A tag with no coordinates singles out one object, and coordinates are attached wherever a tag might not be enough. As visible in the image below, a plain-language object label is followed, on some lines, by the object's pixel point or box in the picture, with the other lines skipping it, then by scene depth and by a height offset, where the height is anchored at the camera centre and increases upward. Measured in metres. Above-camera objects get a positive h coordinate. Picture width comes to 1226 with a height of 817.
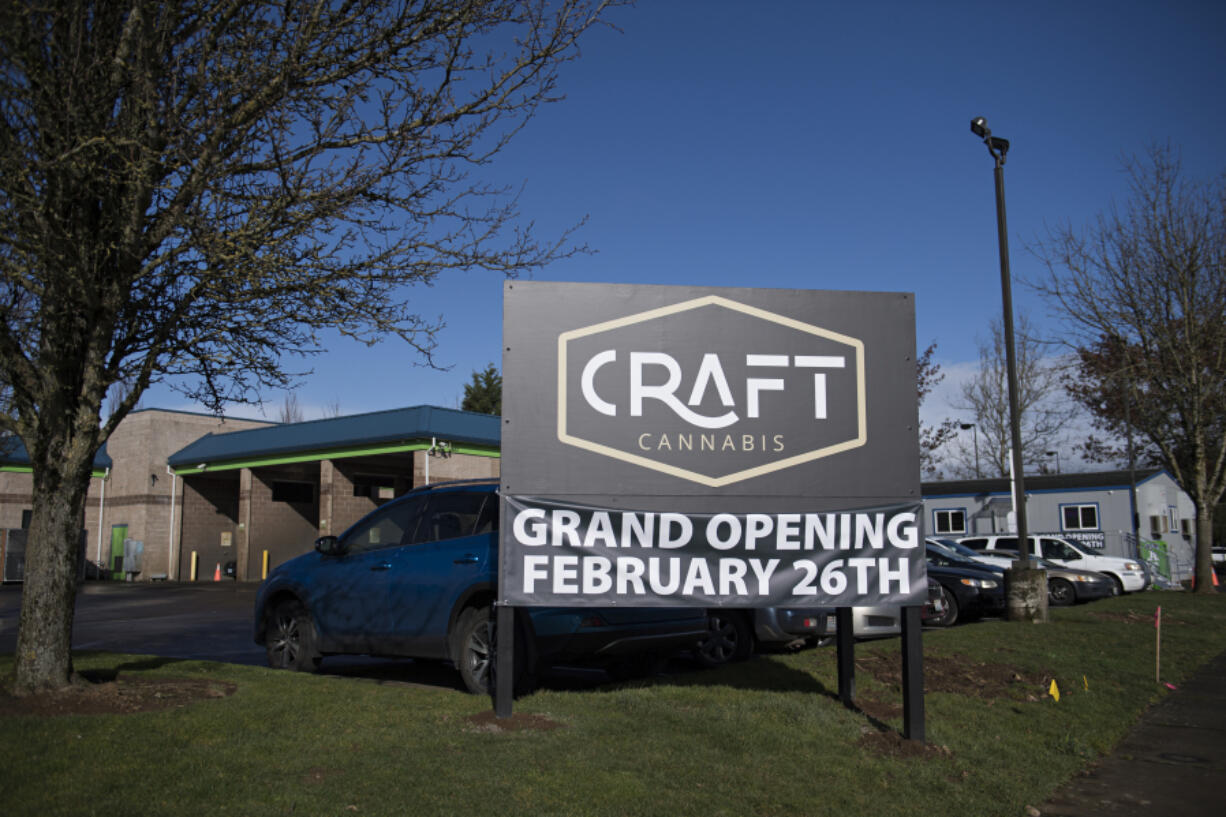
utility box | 33.34 -0.85
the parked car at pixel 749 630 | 9.88 -1.06
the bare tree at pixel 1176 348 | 21.86 +4.22
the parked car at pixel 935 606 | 14.83 -1.21
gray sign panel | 6.86 +0.92
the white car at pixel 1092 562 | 22.55 -0.81
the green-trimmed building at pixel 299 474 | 26.44 +1.77
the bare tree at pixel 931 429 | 43.28 +4.66
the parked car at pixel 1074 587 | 20.08 -1.23
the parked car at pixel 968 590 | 15.77 -1.02
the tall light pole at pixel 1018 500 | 14.31 +0.45
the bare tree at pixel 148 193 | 6.62 +2.44
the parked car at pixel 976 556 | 17.44 -0.59
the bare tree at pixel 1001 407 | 42.06 +5.38
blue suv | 7.79 -0.68
